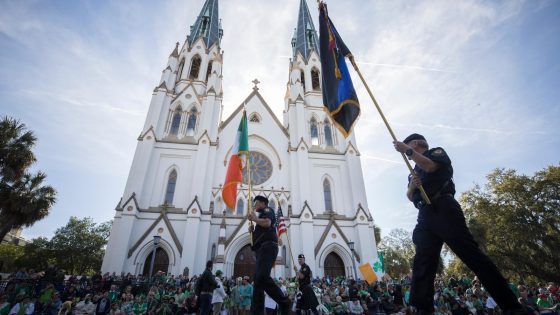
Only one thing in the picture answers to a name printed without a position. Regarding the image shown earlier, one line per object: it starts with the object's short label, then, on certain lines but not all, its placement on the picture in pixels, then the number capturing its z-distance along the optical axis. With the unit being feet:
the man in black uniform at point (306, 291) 21.24
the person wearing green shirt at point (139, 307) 31.86
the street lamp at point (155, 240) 45.39
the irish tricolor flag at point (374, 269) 48.73
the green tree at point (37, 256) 108.88
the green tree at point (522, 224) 70.74
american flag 50.25
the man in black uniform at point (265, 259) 13.35
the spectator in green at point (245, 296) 32.71
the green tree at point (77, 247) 113.39
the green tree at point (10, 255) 112.45
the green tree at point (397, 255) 141.08
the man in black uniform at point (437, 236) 7.68
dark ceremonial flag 18.11
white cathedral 58.44
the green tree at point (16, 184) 46.85
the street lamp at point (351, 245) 52.07
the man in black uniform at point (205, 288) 21.33
